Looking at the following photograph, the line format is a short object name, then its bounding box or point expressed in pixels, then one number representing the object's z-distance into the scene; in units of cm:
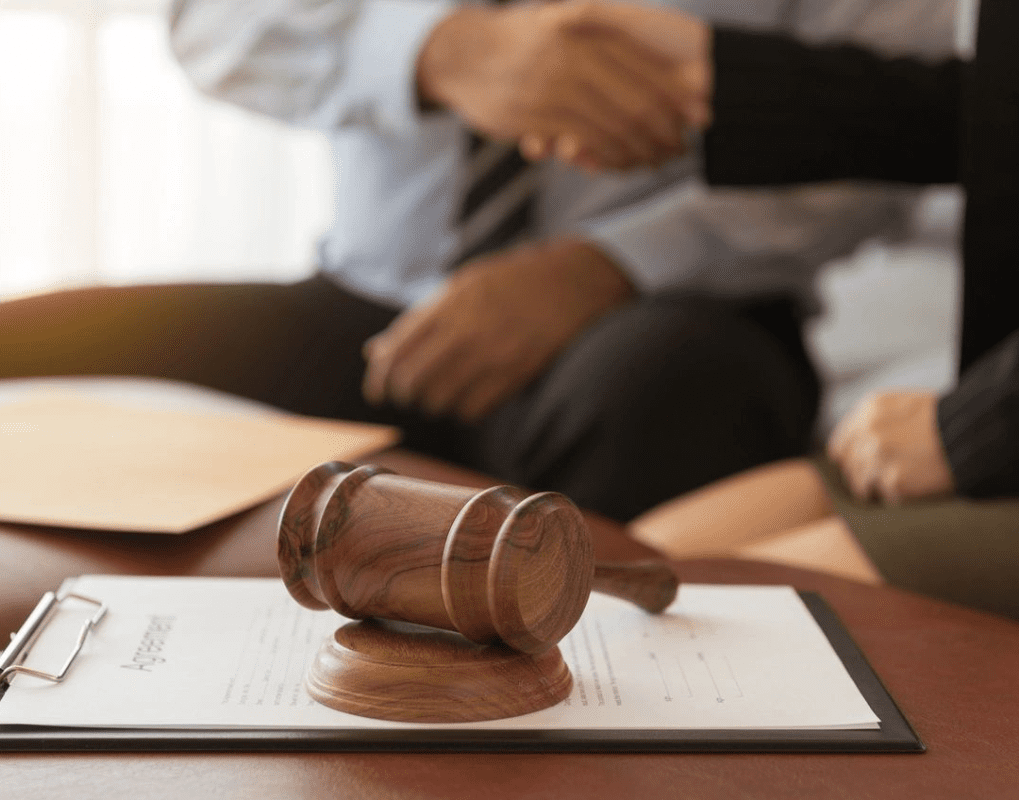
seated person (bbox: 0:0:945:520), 101
